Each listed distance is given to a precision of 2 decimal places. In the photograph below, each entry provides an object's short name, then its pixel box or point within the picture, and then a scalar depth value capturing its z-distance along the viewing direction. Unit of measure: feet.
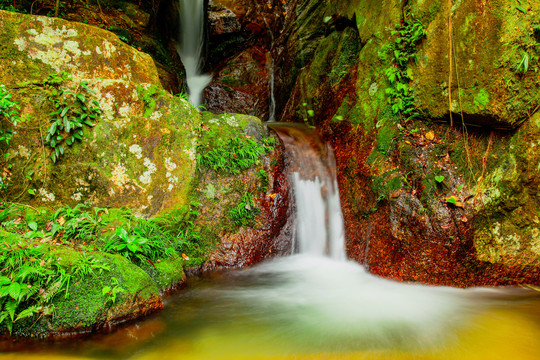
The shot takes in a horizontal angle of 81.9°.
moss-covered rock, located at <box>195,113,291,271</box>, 16.71
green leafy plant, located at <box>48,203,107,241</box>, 12.62
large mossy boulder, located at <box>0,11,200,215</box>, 14.07
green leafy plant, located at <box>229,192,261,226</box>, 17.11
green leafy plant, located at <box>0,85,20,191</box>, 13.39
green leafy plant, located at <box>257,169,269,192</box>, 18.02
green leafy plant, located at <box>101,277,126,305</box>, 10.23
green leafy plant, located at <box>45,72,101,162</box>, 14.10
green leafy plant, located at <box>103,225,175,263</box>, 12.44
